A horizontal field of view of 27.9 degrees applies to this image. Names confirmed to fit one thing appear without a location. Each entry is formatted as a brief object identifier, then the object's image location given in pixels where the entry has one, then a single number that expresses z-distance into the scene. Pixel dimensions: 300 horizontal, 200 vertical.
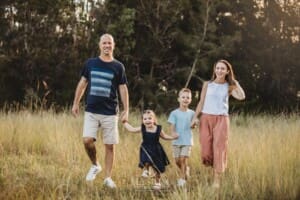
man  7.32
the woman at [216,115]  7.27
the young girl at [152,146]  7.41
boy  7.69
